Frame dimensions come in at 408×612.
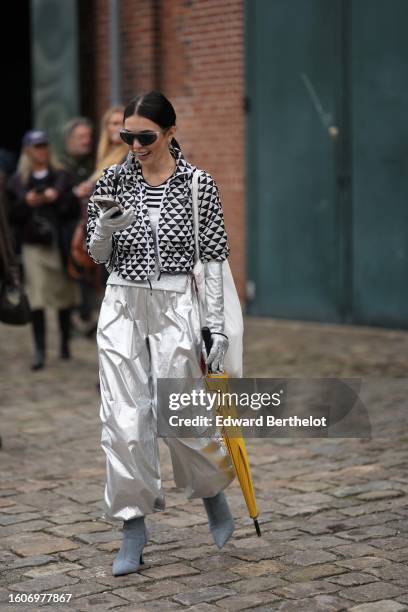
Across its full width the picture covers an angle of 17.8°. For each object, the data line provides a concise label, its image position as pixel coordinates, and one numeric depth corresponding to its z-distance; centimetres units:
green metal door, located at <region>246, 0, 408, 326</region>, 1184
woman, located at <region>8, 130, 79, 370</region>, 1070
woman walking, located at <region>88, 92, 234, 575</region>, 511
